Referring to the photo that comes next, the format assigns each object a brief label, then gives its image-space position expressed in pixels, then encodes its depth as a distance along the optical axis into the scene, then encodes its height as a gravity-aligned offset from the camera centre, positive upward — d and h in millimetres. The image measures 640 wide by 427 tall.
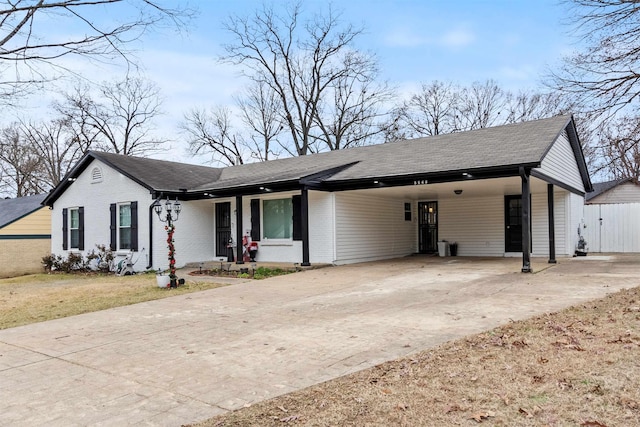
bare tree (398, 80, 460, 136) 33406 +7735
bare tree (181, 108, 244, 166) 36531 +6685
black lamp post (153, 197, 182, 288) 11266 -720
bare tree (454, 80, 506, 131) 32281 +7683
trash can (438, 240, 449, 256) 17203 -1072
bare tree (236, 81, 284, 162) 35719 +7726
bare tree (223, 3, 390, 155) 32875 +11381
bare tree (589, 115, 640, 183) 10789 +1870
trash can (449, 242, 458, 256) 17312 -1102
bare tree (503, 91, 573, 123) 29747 +7093
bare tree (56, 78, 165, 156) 33781 +7807
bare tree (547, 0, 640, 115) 9648 +3364
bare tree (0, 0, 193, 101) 7488 +3269
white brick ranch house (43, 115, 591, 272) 13594 +680
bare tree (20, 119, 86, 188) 35375 +5957
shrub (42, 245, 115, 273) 17234 -1383
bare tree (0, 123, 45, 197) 34281 +4495
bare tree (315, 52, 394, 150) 33656 +7988
